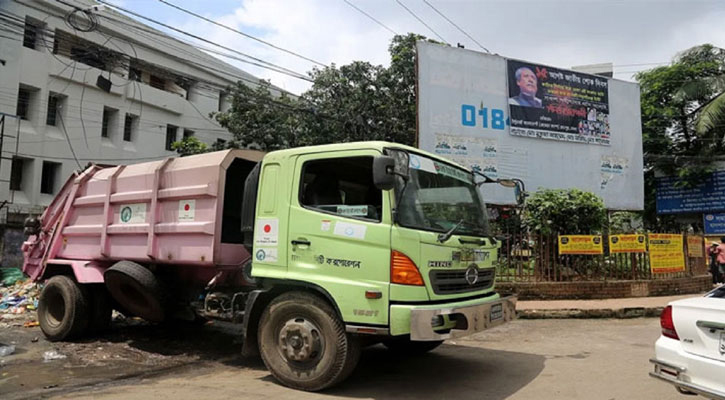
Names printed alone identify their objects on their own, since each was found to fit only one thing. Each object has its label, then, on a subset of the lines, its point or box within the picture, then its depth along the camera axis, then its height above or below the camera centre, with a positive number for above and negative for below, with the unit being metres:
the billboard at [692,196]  21.14 +2.82
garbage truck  4.33 -0.01
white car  3.22 -0.60
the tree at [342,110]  19.59 +5.80
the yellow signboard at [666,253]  11.37 +0.16
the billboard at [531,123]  13.88 +3.99
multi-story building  17.39 +5.85
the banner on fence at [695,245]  12.51 +0.38
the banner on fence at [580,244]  10.74 +0.29
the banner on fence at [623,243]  11.02 +0.35
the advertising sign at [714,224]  21.51 +1.60
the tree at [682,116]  21.05 +6.26
